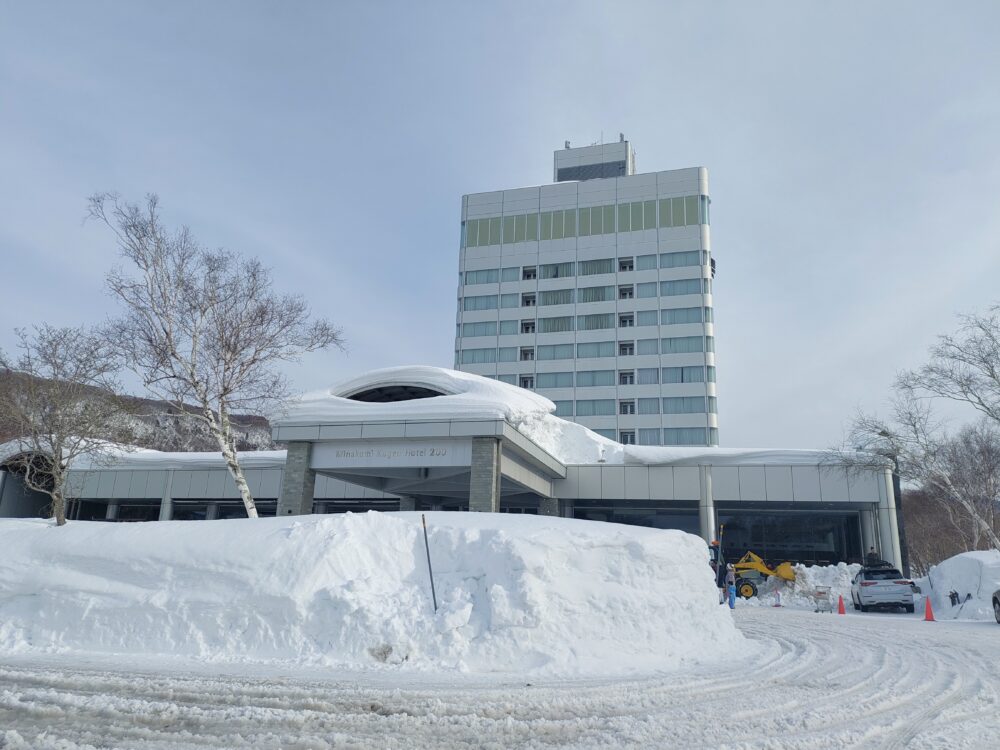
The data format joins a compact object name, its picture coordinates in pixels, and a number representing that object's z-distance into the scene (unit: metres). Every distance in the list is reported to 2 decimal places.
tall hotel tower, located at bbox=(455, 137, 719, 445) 60.97
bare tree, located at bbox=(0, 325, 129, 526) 17.47
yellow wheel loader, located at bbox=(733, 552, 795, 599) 26.23
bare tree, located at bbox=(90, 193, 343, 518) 19.09
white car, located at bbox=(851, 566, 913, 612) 22.19
